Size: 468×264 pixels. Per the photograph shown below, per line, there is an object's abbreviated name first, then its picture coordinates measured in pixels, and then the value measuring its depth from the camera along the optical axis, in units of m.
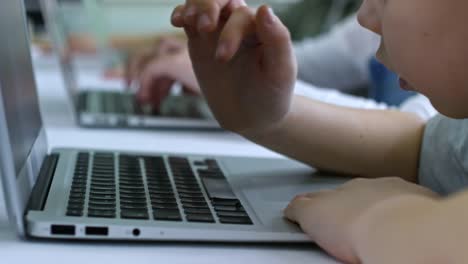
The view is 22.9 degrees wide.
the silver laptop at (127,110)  1.05
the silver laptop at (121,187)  0.63
